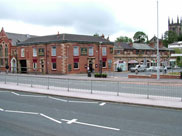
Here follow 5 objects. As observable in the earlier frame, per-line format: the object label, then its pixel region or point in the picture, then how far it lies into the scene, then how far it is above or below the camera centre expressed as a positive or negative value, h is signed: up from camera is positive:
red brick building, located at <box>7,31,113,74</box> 42.31 +3.03
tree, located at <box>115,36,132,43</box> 110.65 +15.51
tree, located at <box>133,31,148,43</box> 113.84 +16.76
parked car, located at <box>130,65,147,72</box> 50.24 -0.40
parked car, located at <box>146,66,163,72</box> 50.86 -0.68
